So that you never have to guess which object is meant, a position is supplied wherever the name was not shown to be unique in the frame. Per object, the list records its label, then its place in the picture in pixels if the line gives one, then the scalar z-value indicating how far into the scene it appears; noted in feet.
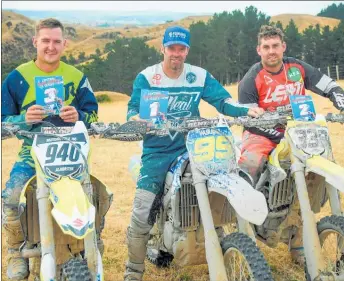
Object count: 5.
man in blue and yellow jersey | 12.30
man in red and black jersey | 14.89
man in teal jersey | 13.41
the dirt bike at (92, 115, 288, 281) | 10.23
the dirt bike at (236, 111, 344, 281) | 11.66
